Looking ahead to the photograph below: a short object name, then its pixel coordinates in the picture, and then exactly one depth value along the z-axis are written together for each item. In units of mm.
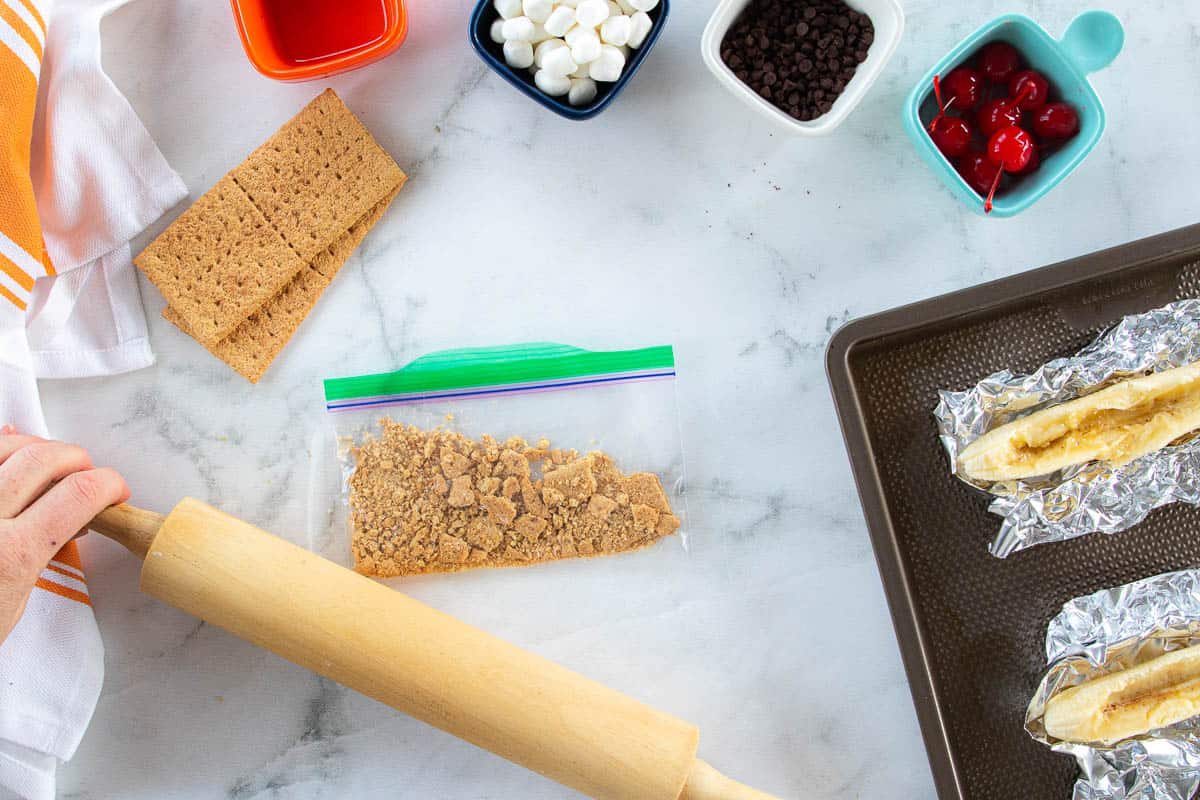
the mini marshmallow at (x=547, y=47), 922
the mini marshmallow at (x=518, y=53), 928
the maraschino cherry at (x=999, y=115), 922
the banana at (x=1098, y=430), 864
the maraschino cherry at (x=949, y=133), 937
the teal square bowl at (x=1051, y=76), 906
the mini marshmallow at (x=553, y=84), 932
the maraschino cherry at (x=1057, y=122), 909
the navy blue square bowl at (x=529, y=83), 934
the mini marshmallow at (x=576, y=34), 910
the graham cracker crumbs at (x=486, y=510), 979
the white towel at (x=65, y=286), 931
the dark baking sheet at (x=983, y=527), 854
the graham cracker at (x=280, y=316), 994
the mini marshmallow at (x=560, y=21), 901
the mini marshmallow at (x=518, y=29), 912
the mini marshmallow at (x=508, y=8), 926
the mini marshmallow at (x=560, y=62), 908
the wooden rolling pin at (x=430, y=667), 836
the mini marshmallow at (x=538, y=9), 903
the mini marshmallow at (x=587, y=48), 901
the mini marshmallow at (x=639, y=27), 927
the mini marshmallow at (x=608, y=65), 918
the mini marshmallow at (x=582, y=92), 943
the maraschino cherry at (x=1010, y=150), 898
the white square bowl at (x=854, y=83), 903
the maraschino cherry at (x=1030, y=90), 920
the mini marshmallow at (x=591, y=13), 904
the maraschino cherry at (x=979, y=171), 929
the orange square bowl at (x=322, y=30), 962
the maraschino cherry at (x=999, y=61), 937
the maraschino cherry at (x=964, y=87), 939
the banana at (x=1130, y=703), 866
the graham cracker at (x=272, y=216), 983
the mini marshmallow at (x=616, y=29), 912
